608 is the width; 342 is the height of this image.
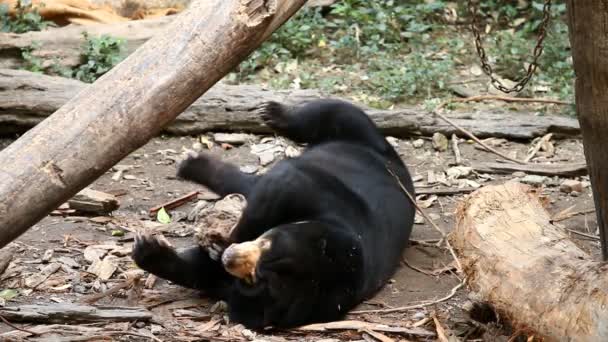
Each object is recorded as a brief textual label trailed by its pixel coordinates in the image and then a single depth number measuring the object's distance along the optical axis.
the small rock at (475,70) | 19.78
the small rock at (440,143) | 15.86
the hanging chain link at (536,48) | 10.90
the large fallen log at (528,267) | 8.14
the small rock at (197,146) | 15.73
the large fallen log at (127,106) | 7.31
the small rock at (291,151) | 15.46
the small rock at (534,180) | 14.70
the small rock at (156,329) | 9.72
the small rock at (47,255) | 11.52
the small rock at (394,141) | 16.00
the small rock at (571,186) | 14.30
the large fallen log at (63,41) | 17.83
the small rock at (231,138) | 15.92
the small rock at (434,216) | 13.51
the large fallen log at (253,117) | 15.87
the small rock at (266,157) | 15.26
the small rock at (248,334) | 9.79
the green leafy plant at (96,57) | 17.89
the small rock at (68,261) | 11.49
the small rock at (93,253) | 11.66
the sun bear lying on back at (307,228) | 9.82
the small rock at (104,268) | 11.25
